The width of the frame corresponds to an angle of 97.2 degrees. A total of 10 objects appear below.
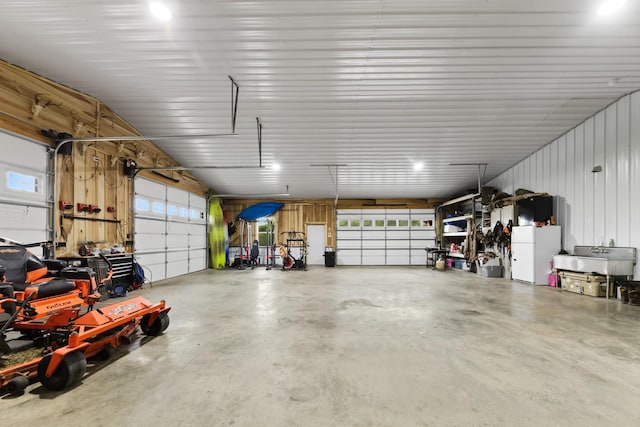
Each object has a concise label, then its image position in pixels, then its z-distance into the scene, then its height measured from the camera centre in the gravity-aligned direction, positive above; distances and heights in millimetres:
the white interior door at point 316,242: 12680 -1097
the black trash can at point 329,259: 12000 -1763
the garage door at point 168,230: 7234 -341
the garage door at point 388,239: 12617 -968
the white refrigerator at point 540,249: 7238 -849
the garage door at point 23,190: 4113 +449
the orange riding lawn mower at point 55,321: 2188 -1011
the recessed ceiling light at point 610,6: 3475 +2633
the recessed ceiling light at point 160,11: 3471 +2596
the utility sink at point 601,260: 5469 -920
